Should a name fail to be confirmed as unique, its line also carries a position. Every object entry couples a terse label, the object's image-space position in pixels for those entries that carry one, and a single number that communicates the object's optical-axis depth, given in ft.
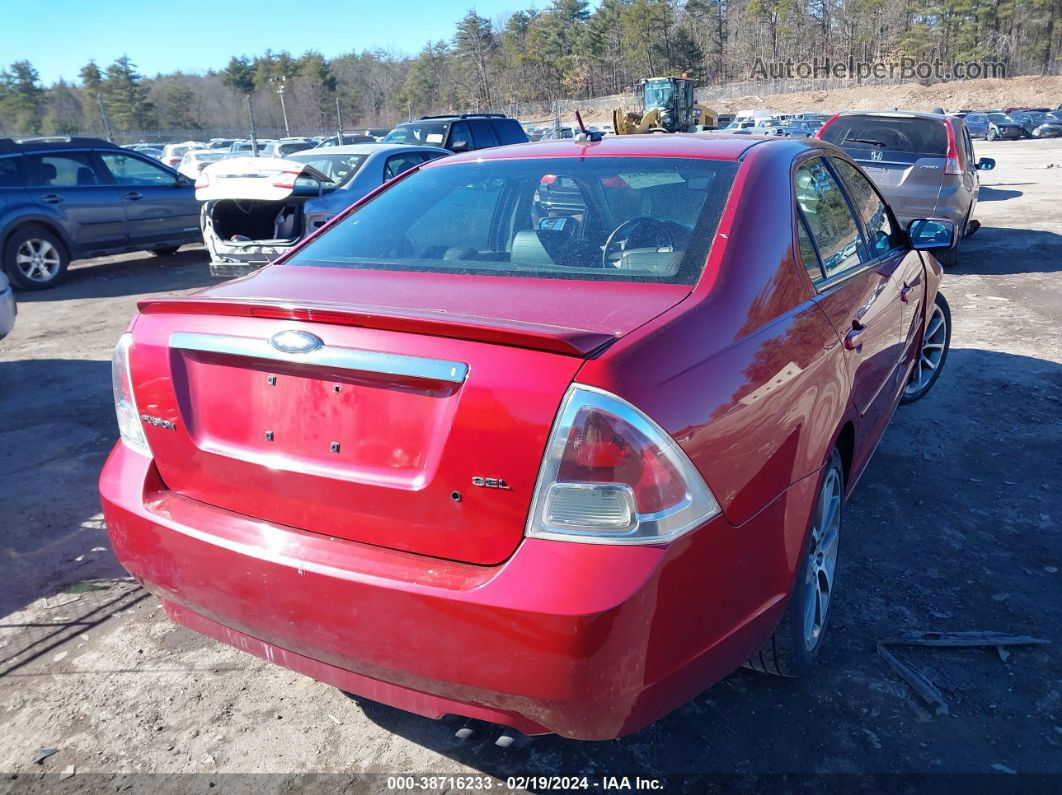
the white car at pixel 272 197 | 26.71
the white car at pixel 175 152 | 92.48
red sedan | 5.65
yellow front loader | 109.50
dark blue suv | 32.60
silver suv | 29.66
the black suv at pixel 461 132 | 43.96
